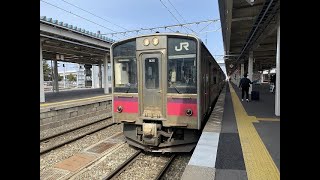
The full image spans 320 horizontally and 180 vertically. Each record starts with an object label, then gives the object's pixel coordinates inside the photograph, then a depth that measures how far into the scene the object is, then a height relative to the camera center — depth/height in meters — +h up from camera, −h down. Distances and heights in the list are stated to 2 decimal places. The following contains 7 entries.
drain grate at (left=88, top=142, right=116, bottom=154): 6.39 -1.75
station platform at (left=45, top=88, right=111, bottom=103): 13.35 -0.83
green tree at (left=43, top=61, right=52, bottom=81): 40.74 +2.59
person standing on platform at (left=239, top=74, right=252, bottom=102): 11.46 +0.11
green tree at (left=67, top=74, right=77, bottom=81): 61.12 +2.42
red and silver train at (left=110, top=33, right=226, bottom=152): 5.42 -0.07
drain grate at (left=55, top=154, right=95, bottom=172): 5.24 -1.81
